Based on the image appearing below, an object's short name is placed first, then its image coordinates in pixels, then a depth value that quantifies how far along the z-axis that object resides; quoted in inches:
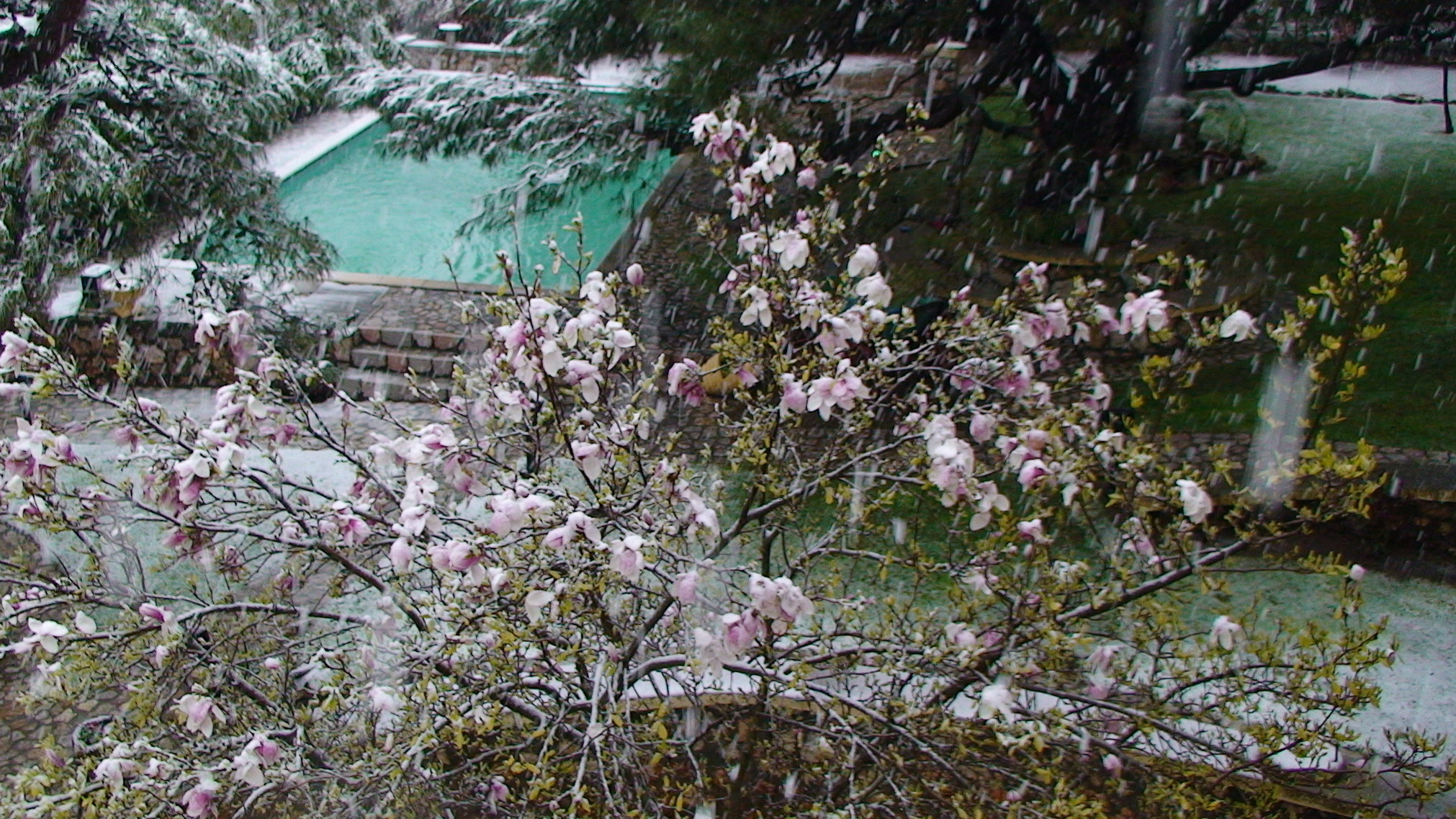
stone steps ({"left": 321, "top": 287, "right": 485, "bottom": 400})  301.1
